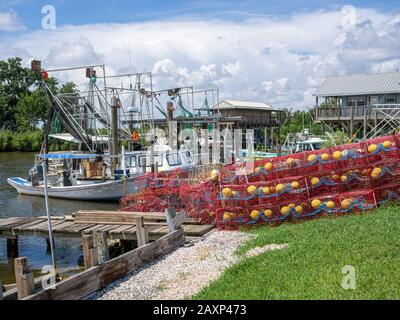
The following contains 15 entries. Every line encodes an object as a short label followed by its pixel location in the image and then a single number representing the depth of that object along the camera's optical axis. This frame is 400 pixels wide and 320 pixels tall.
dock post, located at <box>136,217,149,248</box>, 11.53
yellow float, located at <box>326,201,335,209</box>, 13.57
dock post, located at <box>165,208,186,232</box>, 12.63
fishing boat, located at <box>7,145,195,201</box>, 28.48
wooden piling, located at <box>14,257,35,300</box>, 7.66
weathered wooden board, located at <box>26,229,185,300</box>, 8.10
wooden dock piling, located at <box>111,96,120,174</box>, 28.16
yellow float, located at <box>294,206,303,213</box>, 13.70
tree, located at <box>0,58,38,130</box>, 87.69
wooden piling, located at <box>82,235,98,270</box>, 9.22
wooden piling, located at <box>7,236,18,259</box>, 16.62
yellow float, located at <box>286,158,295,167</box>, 14.12
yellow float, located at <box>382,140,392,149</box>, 13.76
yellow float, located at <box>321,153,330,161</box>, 13.95
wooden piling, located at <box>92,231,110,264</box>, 9.78
